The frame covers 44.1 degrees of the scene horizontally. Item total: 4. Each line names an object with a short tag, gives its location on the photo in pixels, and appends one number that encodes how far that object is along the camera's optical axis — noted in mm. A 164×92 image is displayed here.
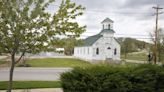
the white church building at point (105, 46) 34738
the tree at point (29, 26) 7221
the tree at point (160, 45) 32680
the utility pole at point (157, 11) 30101
